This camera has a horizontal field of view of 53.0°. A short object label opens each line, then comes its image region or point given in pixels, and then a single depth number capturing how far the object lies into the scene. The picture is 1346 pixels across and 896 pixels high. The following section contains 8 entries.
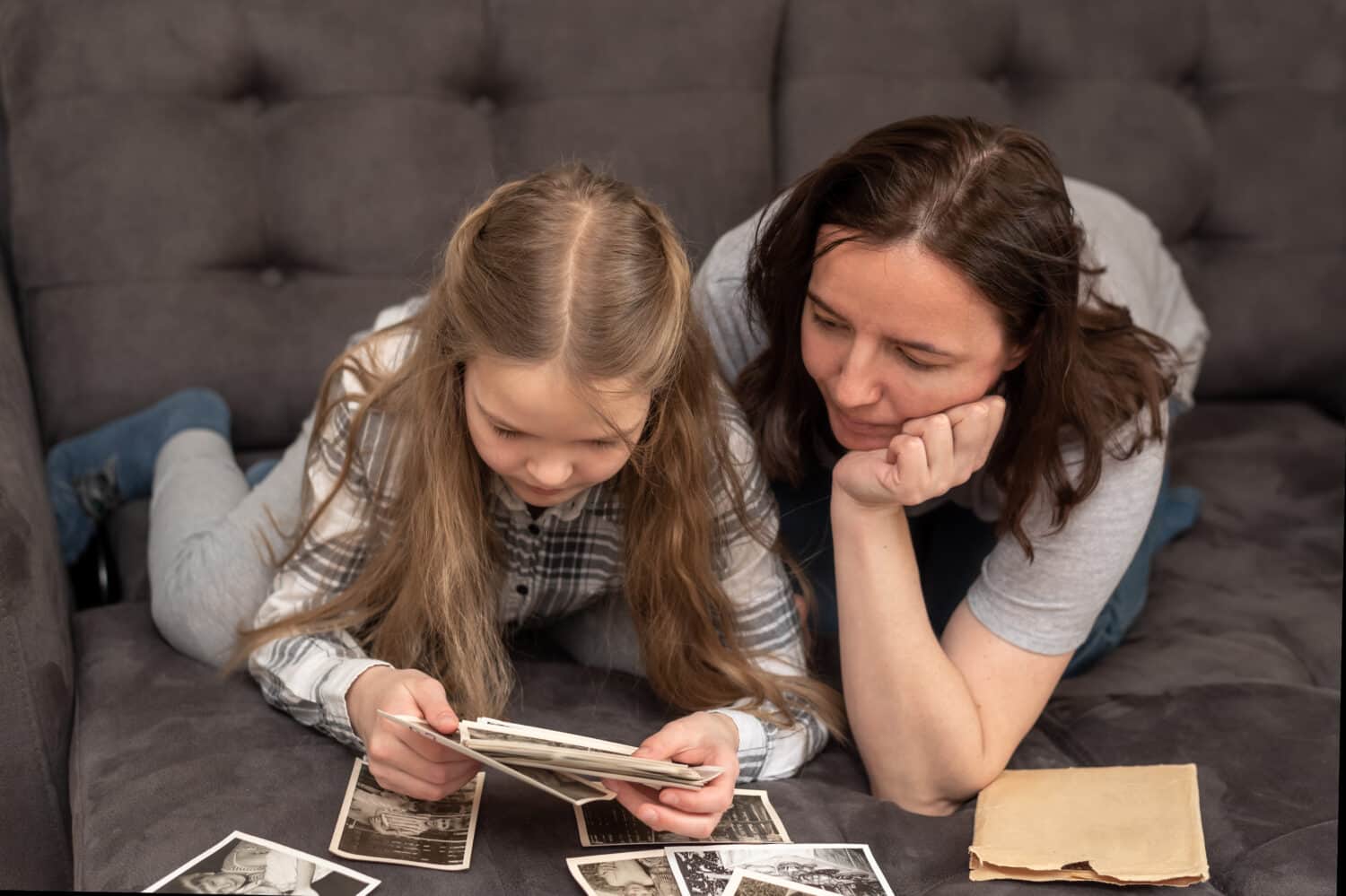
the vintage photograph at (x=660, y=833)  1.51
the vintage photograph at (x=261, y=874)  1.34
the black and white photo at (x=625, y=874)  1.40
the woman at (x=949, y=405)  1.55
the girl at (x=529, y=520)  1.49
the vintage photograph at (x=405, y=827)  1.44
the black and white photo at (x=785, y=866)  1.43
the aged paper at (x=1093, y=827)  1.51
